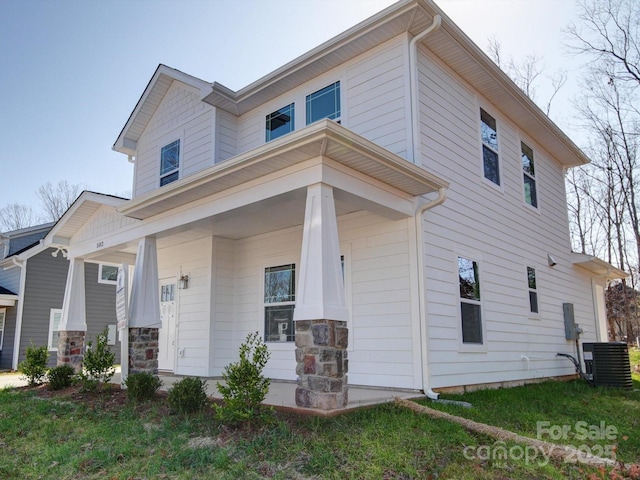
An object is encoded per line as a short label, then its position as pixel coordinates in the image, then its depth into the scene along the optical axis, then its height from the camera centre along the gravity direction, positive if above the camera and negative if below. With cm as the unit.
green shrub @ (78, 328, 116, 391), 750 -53
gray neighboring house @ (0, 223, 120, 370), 1480 +94
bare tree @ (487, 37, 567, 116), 1861 +995
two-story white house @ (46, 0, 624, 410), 553 +166
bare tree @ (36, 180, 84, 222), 2862 +794
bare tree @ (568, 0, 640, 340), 1321 +673
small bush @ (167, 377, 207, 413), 551 -78
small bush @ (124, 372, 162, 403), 641 -77
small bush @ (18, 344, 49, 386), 875 -67
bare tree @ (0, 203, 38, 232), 2994 +702
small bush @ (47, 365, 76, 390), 797 -80
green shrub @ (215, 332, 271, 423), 472 -63
